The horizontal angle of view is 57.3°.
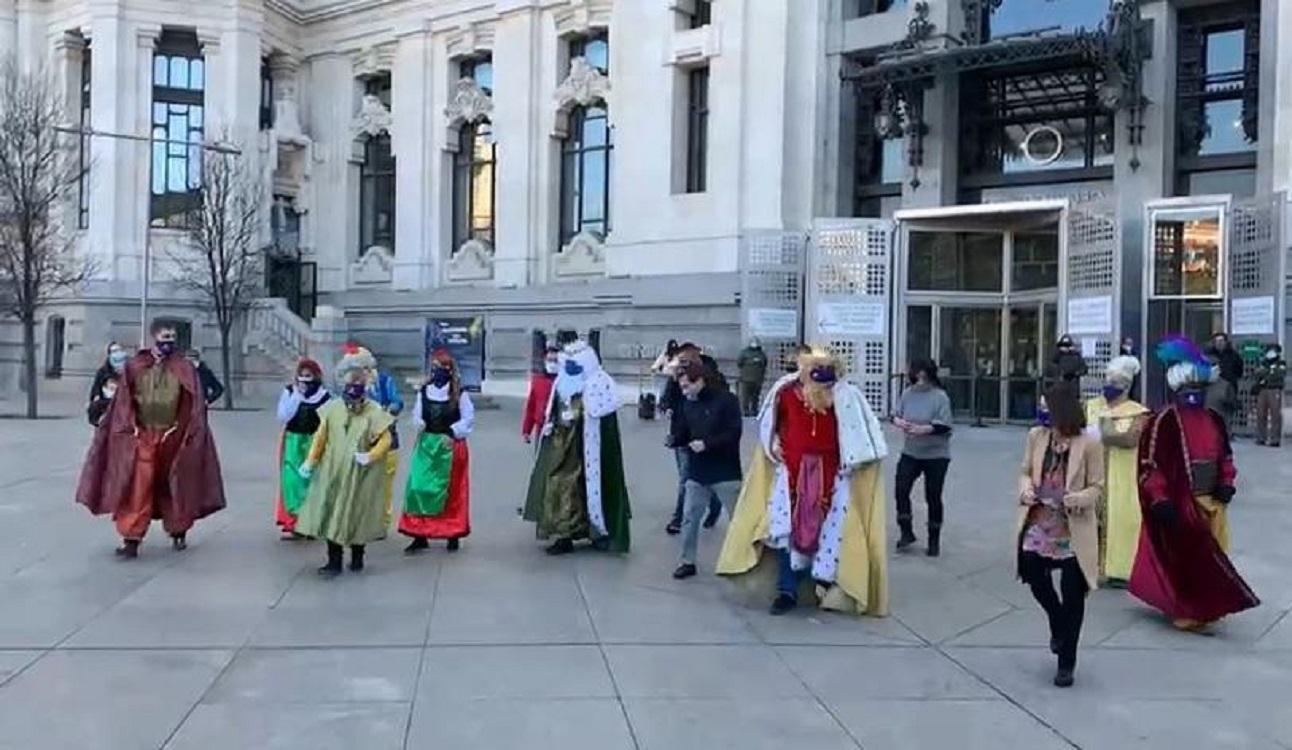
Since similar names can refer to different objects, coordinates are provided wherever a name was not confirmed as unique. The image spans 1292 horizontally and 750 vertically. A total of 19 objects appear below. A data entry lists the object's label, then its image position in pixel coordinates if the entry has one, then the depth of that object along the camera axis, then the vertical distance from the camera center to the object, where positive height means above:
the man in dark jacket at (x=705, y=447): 8.41 -0.71
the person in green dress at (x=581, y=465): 9.37 -0.96
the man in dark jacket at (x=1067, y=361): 15.23 -0.12
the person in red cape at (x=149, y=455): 9.09 -0.91
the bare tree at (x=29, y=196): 24.47 +2.97
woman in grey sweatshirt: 9.43 -0.68
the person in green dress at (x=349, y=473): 8.37 -0.94
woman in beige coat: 6.03 -0.89
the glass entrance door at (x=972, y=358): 22.81 -0.13
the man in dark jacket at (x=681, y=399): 8.77 -0.45
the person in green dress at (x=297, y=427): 9.73 -0.72
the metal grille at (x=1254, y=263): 18.42 +1.46
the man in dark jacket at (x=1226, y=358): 16.69 -0.04
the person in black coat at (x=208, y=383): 9.99 -0.39
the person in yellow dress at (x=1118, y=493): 8.10 -0.98
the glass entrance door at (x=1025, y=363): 22.41 -0.21
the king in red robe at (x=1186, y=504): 6.93 -0.89
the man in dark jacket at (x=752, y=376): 22.77 -0.55
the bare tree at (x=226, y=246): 29.20 +2.43
